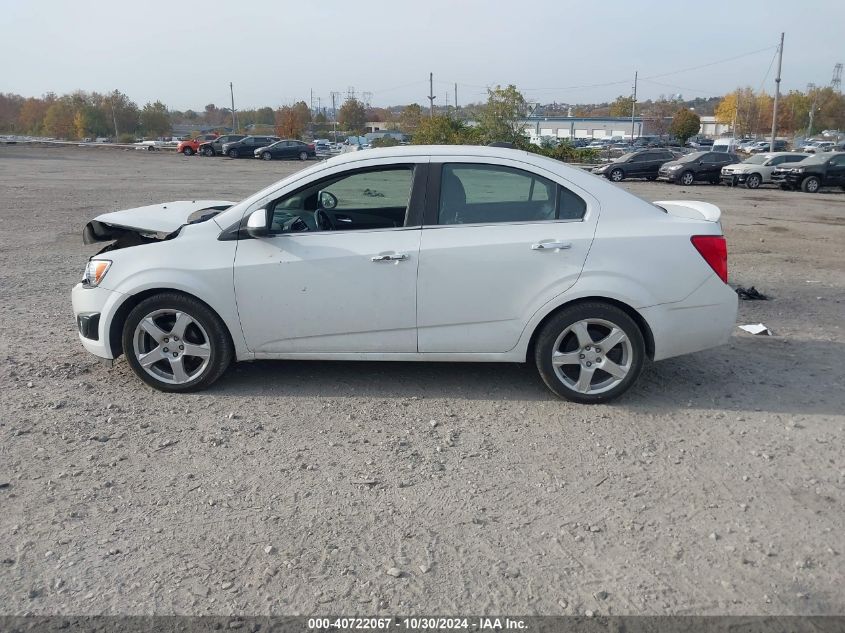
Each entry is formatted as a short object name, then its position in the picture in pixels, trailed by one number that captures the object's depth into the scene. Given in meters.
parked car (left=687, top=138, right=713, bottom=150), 76.03
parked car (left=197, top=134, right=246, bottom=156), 53.56
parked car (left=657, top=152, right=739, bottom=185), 31.84
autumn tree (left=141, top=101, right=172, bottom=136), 98.00
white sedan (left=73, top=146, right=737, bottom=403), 5.02
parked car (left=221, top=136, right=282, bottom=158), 51.44
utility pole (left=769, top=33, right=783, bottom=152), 54.56
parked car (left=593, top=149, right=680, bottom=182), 34.19
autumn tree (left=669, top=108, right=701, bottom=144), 81.62
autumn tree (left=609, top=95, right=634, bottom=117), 125.41
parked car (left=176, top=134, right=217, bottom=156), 54.19
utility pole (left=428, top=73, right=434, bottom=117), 57.58
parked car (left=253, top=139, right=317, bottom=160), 49.56
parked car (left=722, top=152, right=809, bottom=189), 29.50
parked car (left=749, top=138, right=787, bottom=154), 72.00
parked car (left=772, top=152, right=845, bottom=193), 27.39
